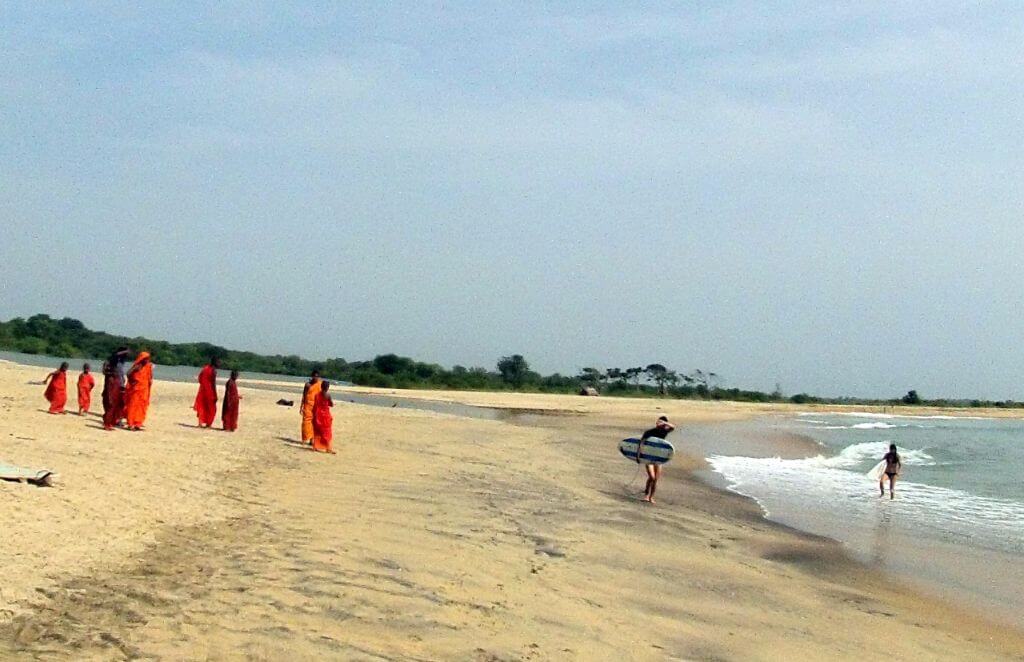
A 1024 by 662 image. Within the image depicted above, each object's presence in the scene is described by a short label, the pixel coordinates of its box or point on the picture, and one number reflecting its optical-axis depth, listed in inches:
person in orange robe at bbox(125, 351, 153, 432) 652.7
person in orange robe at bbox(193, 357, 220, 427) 750.5
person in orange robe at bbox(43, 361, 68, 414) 708.0
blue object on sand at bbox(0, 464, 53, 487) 364.2
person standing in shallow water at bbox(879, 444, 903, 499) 756.6
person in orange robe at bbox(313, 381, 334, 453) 695.7
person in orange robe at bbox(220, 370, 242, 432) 747.4
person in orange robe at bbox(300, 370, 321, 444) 699.4
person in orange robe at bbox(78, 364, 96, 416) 744.3
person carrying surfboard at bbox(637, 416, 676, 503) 623.8
